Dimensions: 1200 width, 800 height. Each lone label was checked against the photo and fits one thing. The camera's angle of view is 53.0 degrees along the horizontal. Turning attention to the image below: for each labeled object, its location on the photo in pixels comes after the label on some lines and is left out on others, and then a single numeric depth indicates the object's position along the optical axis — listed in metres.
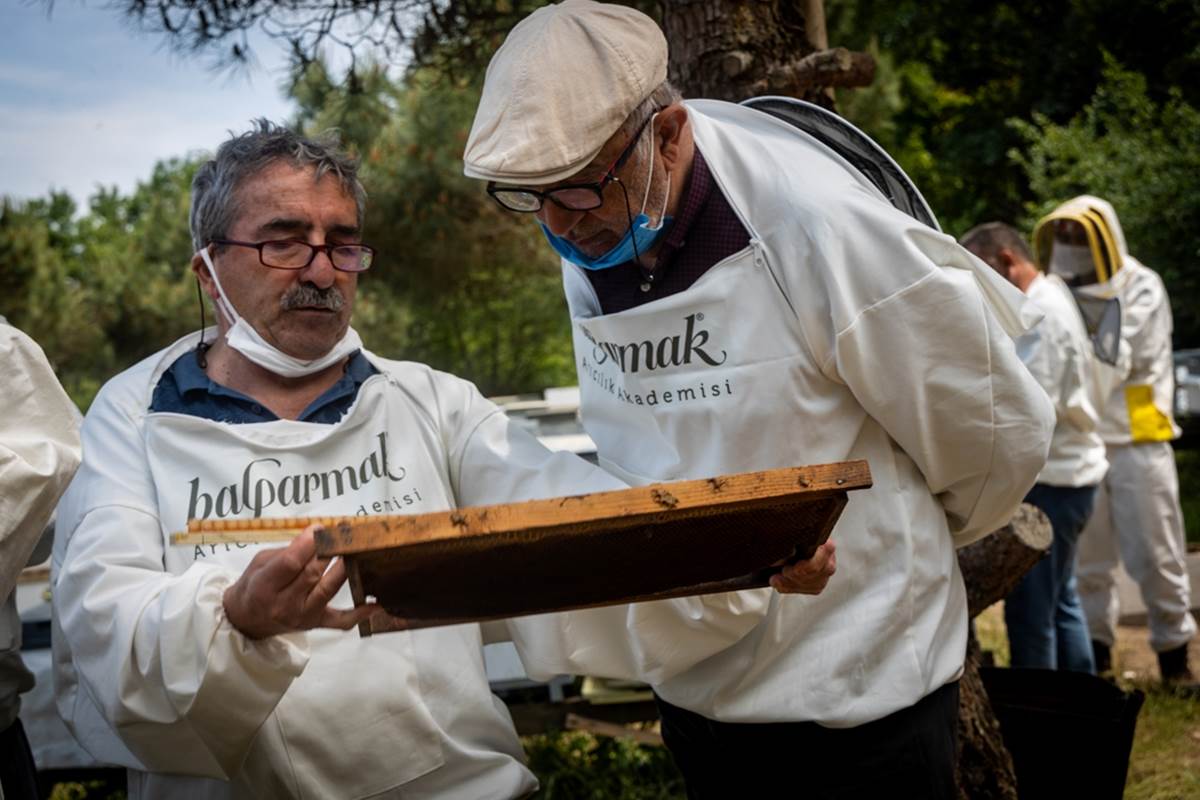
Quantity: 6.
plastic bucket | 3.40
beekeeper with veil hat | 5.69
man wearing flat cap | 2.20
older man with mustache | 2.03
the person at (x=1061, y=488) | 5.01
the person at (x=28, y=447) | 2.15
